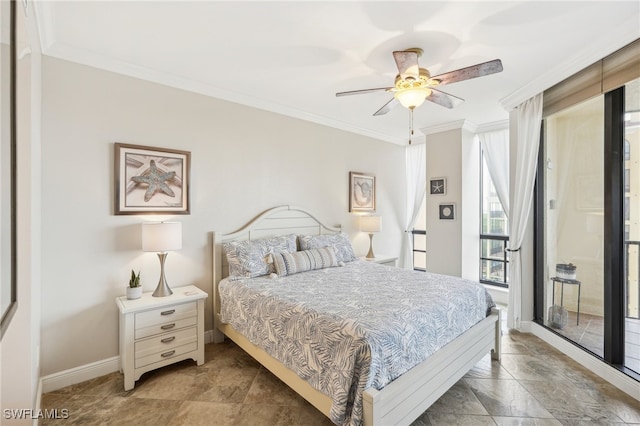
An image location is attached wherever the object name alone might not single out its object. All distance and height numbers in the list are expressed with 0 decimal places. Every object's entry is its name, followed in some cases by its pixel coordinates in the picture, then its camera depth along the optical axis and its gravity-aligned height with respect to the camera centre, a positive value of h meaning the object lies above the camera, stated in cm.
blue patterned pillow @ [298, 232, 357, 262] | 354 -40
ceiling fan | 204 +102
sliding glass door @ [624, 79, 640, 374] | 227 -10
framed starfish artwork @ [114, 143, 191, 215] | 257 +30
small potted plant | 245 -66
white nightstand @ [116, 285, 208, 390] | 227 -102
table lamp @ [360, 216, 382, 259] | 443 -21
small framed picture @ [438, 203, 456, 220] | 455 +1
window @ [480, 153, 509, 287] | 455 -38
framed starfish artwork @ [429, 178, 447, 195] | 466 +42
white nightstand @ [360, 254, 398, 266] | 429 -73
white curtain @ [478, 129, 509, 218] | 435 +79
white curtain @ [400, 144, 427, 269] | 545 +42
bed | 158 -92
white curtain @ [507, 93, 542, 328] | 322 +27
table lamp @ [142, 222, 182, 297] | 246 -25
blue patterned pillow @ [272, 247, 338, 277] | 300 -54
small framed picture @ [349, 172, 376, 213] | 459 +32
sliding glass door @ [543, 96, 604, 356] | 260 -10
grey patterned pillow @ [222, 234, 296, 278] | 290 -46
